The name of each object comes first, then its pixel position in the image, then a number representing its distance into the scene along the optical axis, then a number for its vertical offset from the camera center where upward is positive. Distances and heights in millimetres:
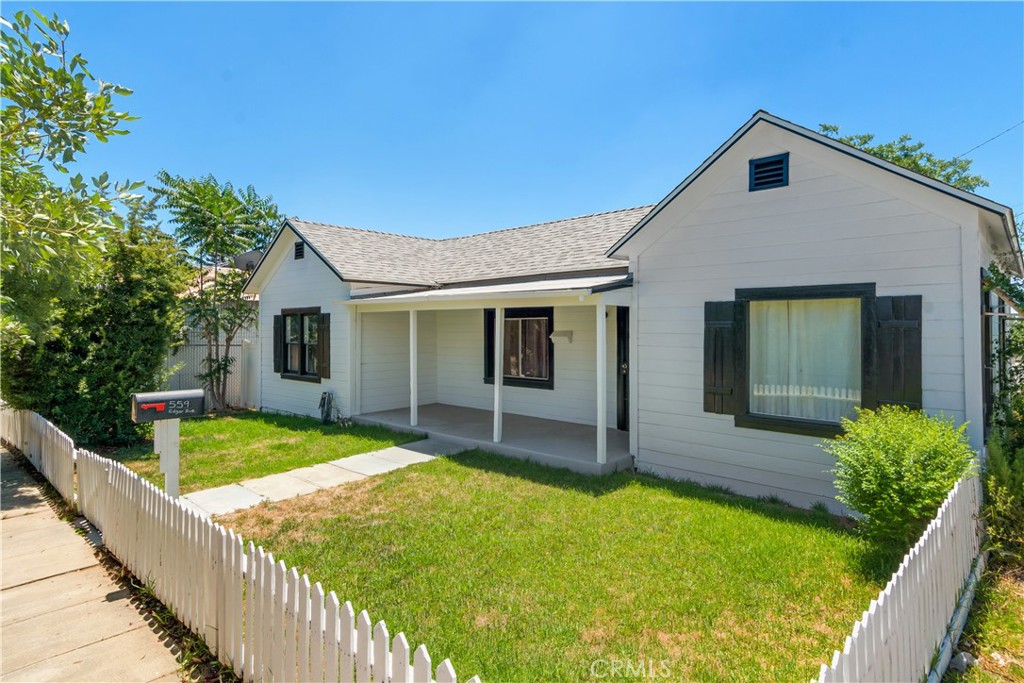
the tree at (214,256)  13500 +2608
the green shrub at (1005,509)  4367 -1478
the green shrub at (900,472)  4039 -1080
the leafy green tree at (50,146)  3918 +1815
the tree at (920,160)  23609 +9347
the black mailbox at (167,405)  4234 -516
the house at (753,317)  5176 +378
